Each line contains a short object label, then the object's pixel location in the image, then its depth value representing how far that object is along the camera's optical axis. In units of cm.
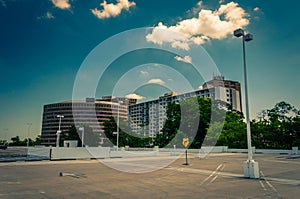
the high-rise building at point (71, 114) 11062
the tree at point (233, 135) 4936
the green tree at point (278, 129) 4438
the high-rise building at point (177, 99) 11890
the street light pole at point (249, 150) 1230
